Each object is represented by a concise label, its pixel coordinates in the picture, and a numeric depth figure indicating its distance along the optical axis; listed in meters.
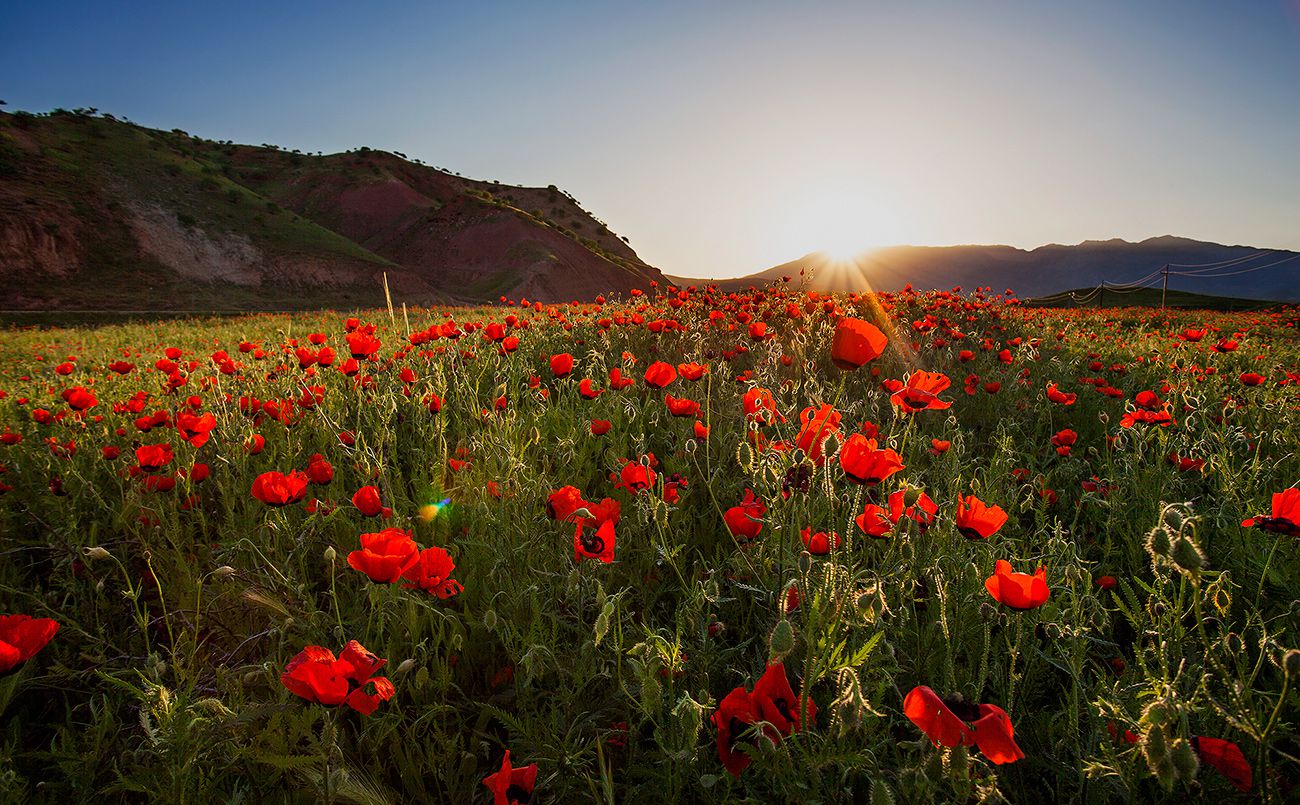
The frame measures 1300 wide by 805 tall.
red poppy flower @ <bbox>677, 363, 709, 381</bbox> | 2.33
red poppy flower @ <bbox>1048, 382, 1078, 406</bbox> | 2.84
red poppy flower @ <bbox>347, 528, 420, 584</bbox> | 1.24
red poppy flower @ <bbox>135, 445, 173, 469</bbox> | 2.04
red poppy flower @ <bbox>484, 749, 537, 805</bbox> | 1.02
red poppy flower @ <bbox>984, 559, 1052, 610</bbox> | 1.10
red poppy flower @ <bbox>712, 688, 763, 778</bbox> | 1.07
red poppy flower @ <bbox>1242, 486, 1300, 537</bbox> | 1.29
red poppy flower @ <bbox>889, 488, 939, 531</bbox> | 1.31
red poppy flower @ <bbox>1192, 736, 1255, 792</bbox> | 1.00
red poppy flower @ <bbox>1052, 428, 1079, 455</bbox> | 2.69
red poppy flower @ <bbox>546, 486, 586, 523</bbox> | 1.60
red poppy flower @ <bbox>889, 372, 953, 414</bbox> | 1.58
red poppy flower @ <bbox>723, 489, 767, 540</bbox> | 1.59
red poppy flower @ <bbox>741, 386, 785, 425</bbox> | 1.80
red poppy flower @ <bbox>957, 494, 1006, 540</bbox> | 1.37
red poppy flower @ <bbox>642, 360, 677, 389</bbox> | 2.40
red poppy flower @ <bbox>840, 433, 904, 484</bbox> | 1.26
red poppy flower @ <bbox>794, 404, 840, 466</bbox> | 1.36
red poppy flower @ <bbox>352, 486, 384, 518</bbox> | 1.66
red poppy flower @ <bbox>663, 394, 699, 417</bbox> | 2.17
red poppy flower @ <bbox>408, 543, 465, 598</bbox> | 1.39
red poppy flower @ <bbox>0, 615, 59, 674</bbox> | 1.07
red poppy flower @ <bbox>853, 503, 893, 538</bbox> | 1.43
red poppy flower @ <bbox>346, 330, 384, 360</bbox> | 2.57
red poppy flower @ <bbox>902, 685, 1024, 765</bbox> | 0.83
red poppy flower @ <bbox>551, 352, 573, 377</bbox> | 2.90
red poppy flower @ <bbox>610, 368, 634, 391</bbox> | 2.76
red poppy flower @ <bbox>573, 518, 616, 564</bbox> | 1.50
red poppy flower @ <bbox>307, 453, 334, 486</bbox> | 1.96
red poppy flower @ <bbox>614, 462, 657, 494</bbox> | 1.83
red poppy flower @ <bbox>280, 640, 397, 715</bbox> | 1.00
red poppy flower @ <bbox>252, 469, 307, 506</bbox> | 1.61
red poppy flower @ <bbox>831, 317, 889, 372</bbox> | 1.46
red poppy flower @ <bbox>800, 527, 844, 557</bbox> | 1.47
